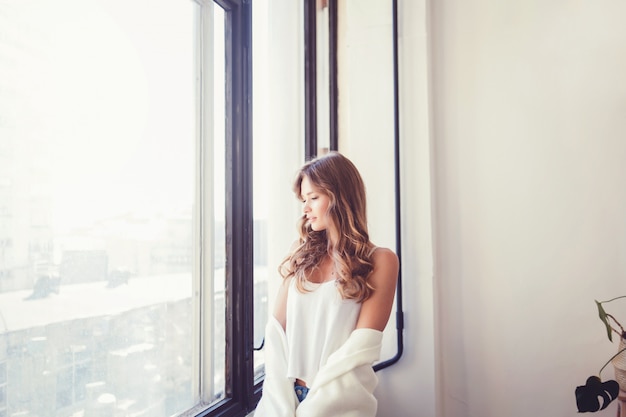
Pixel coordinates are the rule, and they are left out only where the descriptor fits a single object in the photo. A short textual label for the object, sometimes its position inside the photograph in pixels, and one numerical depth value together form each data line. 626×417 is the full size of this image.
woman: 1.10
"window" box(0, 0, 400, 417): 0.85
